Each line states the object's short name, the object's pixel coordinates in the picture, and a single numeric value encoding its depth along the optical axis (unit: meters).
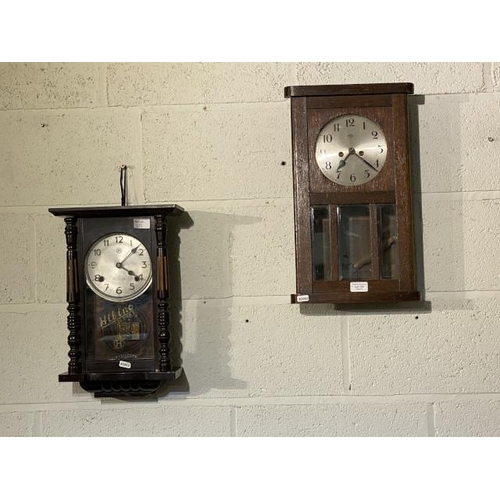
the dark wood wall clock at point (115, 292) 1.67
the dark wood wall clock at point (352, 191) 1.66
